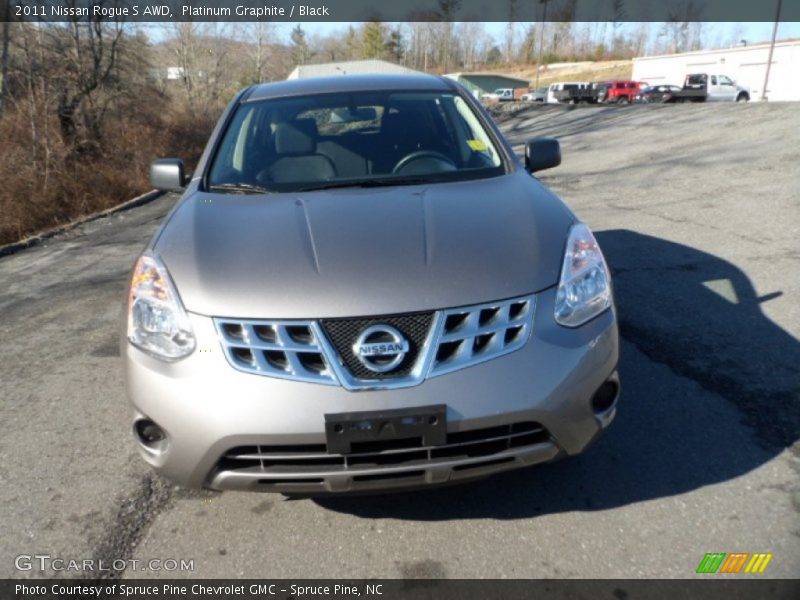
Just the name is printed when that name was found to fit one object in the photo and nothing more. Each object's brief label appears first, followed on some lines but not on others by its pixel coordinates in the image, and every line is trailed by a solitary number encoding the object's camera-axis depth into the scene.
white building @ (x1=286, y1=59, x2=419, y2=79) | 45.67
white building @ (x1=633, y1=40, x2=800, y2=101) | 39.66
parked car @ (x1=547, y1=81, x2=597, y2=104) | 44.89
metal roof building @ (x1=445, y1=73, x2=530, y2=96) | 77.81
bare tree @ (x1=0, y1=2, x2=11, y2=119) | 11.13
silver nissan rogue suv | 2.01
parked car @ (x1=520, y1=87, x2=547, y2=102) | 52.94
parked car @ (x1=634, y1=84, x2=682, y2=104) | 36.62
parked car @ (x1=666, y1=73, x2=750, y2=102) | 34.53
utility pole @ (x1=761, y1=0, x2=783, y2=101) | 36.52
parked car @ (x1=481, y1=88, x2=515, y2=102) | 56.64
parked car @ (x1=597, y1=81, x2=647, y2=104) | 44.88
